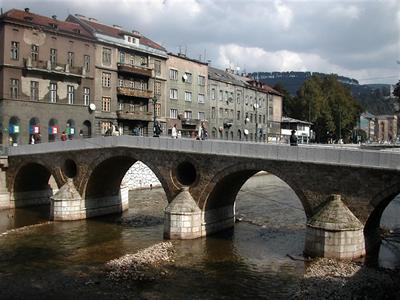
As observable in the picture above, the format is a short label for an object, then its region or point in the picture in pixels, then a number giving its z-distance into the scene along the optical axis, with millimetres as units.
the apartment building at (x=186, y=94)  61000
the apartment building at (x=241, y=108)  69250
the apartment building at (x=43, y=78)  43875
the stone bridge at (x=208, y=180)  21922
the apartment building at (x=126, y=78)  51947
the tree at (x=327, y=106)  83625
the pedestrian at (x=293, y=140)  25484
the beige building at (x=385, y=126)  184000
